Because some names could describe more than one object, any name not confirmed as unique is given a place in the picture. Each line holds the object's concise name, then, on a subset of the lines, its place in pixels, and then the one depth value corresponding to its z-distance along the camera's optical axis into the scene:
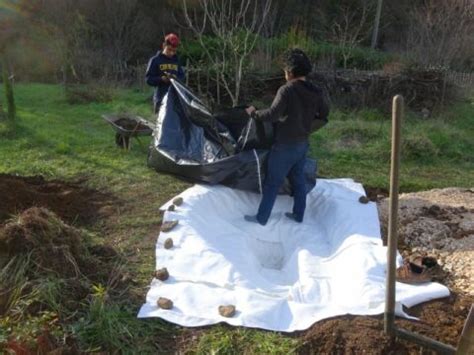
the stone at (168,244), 4.21
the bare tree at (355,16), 18.50
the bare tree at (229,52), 8.43
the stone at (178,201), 4.82
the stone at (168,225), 4.45
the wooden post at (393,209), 2.59
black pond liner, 5.09
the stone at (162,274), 3.74
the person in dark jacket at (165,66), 6.12
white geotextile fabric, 3.38
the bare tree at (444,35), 13.16
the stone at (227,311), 3.31
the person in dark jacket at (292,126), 4.37
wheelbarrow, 6.55
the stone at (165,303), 3.39
